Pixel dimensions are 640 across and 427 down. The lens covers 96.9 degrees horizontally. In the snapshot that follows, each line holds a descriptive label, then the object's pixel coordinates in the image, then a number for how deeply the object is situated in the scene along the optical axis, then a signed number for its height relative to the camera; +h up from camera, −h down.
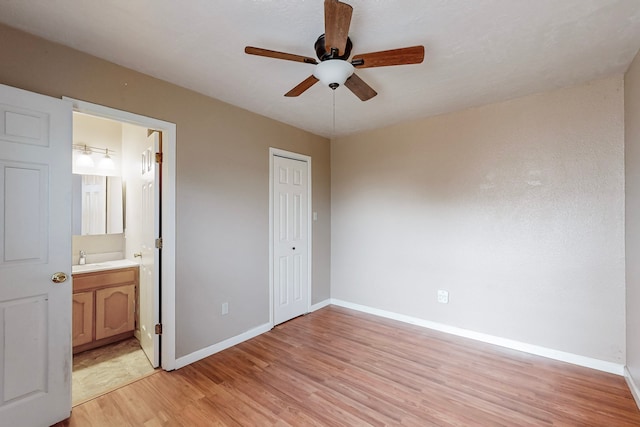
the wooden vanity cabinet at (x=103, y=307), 2.70 -0.91
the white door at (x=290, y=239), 3.47 -0.29
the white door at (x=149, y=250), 2.45 -0.31
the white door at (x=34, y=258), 1.65 -0.26
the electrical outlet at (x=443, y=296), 3.24 -0.93
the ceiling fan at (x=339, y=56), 1.38 +0.89
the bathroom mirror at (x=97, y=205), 3.14 +0.13
